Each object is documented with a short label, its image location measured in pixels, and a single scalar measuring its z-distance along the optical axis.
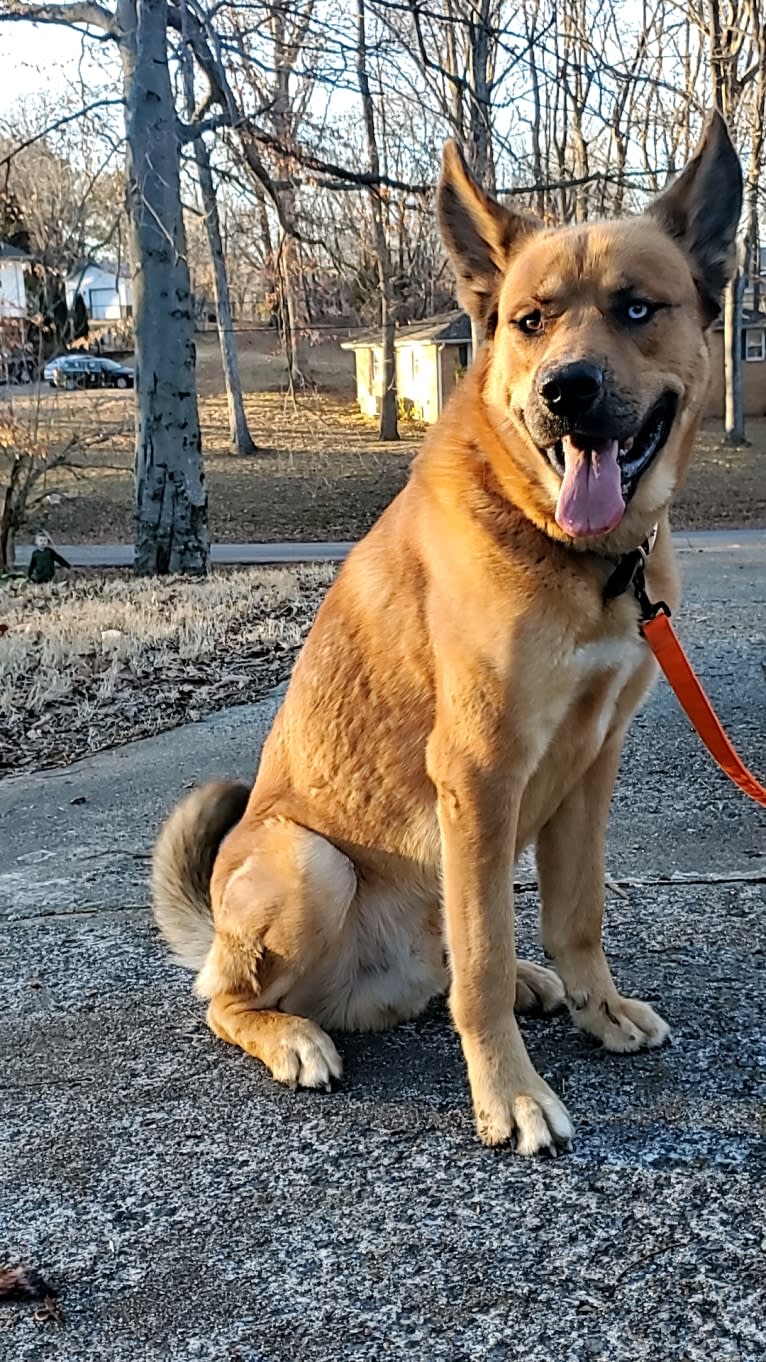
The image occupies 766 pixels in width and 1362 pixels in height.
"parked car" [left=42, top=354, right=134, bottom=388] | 21.23
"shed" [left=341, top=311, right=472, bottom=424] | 38.84
